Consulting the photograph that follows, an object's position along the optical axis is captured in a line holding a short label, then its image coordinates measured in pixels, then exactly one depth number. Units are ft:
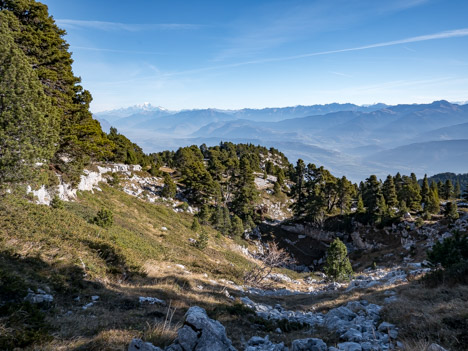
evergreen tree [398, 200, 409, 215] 159.53
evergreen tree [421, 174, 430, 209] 181.72
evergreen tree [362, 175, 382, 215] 168.45
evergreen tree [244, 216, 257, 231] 171.73
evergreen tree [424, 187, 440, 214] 164.35
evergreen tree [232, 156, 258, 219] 187.01
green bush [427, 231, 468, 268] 58.44
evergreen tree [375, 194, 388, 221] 161.90
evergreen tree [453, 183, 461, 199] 253.65
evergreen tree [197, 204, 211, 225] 147.16
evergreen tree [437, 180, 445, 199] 227.61
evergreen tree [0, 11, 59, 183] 39.91
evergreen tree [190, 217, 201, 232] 122.01
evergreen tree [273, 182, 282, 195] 235.40
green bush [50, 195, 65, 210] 56.24
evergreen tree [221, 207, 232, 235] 149.59
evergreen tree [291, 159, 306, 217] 196.25
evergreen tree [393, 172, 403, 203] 217.15
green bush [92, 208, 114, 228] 61.00
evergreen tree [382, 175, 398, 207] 177.40
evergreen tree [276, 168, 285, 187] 253.44
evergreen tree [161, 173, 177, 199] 155.74
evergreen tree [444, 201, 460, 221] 137.59
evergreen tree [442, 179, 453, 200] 221.29
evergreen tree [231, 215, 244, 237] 153.69
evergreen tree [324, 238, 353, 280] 103.30
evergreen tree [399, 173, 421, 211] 174.19
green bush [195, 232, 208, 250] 95.50
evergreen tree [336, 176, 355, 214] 184.85
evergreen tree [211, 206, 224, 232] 149.28
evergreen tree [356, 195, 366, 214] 174.66
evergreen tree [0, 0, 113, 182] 68.13
